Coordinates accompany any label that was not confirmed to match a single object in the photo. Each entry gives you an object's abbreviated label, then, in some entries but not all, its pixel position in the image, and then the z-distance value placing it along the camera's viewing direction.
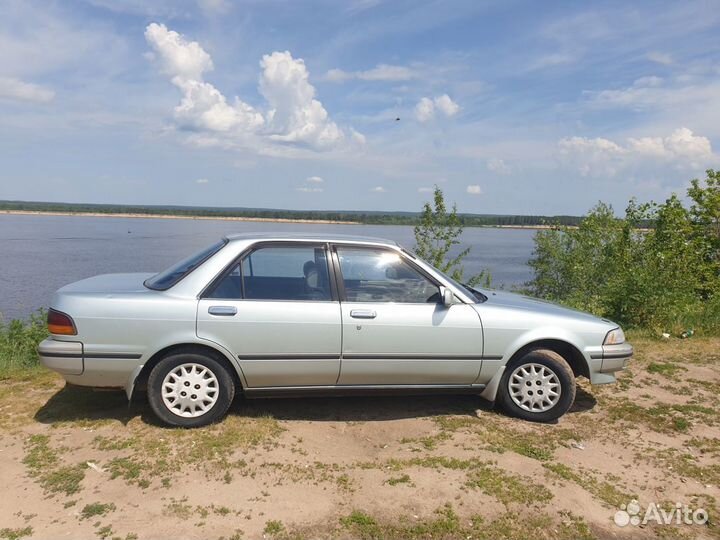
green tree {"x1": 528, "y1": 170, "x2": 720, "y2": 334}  8.96
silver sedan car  4.18
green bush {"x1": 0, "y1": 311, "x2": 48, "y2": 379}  6.86
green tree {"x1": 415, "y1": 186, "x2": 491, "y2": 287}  14.25
